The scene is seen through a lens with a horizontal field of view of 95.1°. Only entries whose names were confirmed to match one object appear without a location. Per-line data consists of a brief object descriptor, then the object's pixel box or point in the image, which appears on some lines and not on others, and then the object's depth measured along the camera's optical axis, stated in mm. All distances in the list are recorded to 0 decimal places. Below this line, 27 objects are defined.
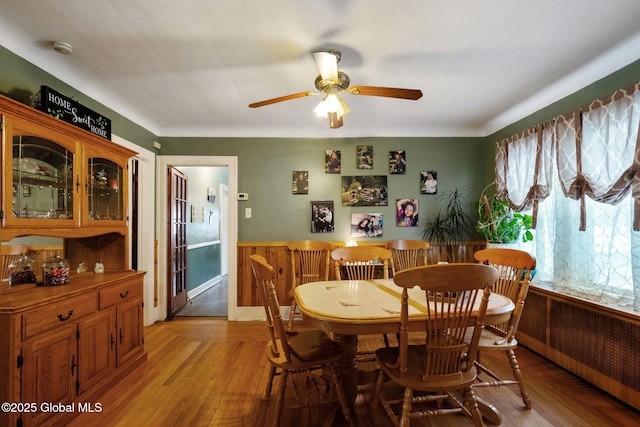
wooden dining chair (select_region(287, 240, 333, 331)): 3299
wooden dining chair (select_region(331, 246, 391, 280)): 2570
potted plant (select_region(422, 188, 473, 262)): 3707
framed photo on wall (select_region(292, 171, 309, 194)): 3730
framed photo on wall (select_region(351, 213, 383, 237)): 3727
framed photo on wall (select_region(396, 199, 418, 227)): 3740
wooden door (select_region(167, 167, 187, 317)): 3748
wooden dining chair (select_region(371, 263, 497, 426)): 1292
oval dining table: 1417
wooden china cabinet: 1512
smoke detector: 1924
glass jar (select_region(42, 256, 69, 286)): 1897
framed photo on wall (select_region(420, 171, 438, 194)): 3754
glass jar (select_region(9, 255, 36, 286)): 1872
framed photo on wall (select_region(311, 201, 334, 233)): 3721
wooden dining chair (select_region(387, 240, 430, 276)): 3072
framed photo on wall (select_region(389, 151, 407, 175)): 3744
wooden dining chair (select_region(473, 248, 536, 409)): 1820
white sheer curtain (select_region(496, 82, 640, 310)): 1961
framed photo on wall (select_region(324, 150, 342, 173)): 3736
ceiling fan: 1848
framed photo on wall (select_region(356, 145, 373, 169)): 3740
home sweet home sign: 1876
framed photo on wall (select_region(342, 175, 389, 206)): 3730
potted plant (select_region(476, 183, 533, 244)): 2874
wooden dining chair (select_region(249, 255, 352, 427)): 1550
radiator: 1900
